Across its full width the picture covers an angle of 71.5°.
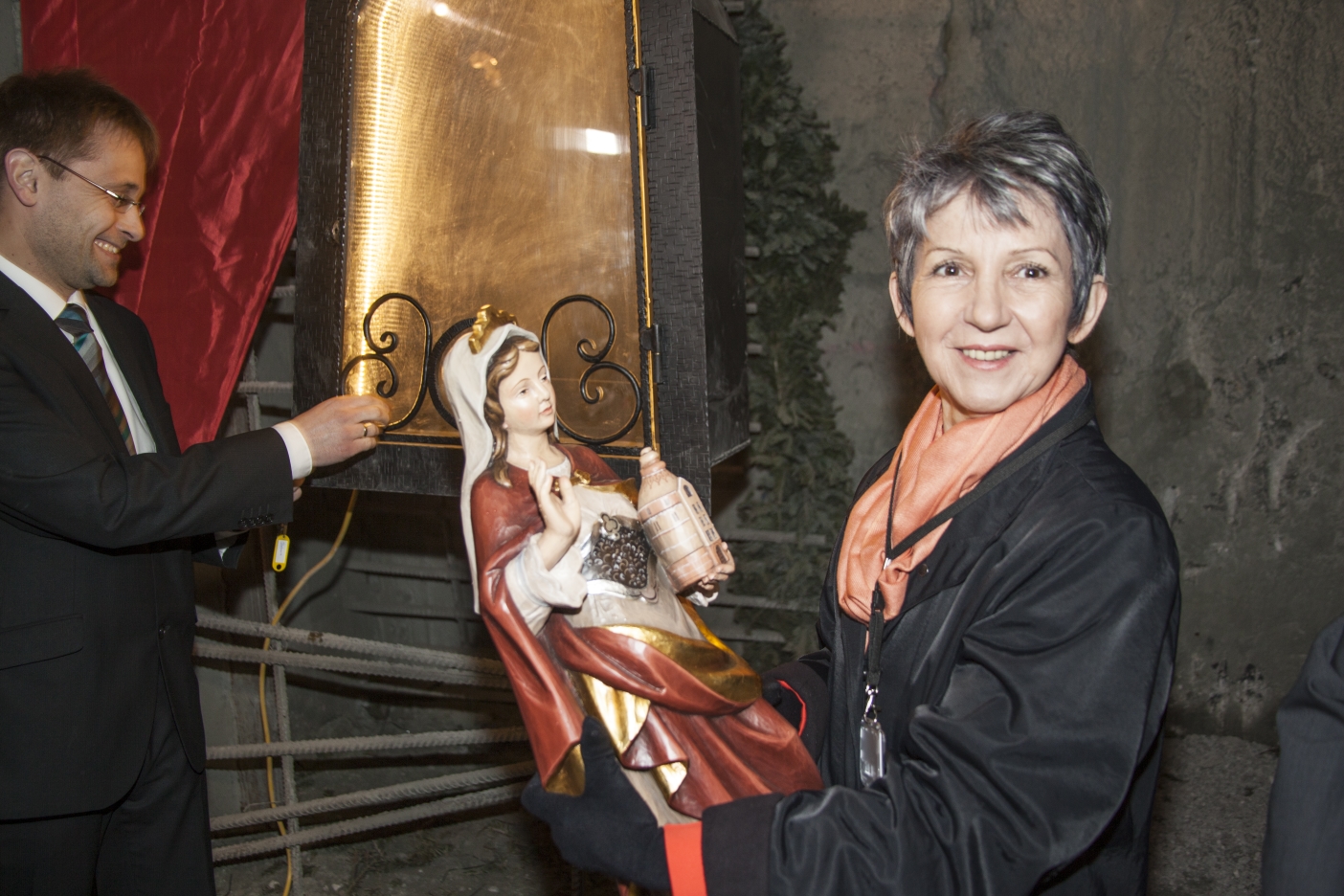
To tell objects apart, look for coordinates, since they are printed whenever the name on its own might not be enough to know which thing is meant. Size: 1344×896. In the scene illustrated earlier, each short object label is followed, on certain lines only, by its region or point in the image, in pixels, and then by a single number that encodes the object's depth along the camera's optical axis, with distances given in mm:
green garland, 3168
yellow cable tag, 2250
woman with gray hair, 1089
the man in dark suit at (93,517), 1822
